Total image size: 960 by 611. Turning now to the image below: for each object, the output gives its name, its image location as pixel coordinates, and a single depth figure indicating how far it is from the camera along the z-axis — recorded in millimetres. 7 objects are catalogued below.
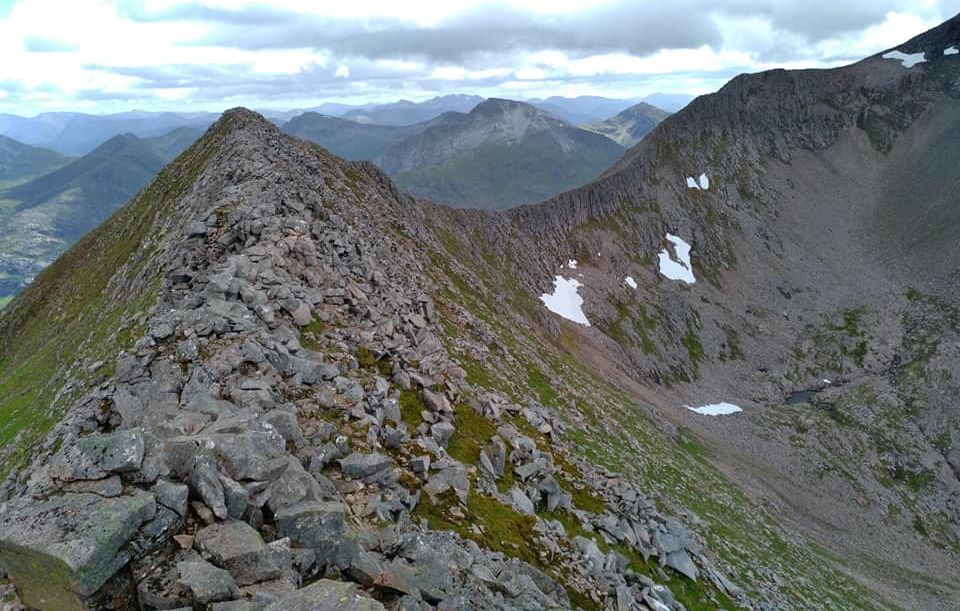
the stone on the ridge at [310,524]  12906
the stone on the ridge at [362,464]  17844
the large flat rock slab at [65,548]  10461
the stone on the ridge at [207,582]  10641
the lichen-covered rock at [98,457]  12258
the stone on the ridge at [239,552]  11438
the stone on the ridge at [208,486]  12388
